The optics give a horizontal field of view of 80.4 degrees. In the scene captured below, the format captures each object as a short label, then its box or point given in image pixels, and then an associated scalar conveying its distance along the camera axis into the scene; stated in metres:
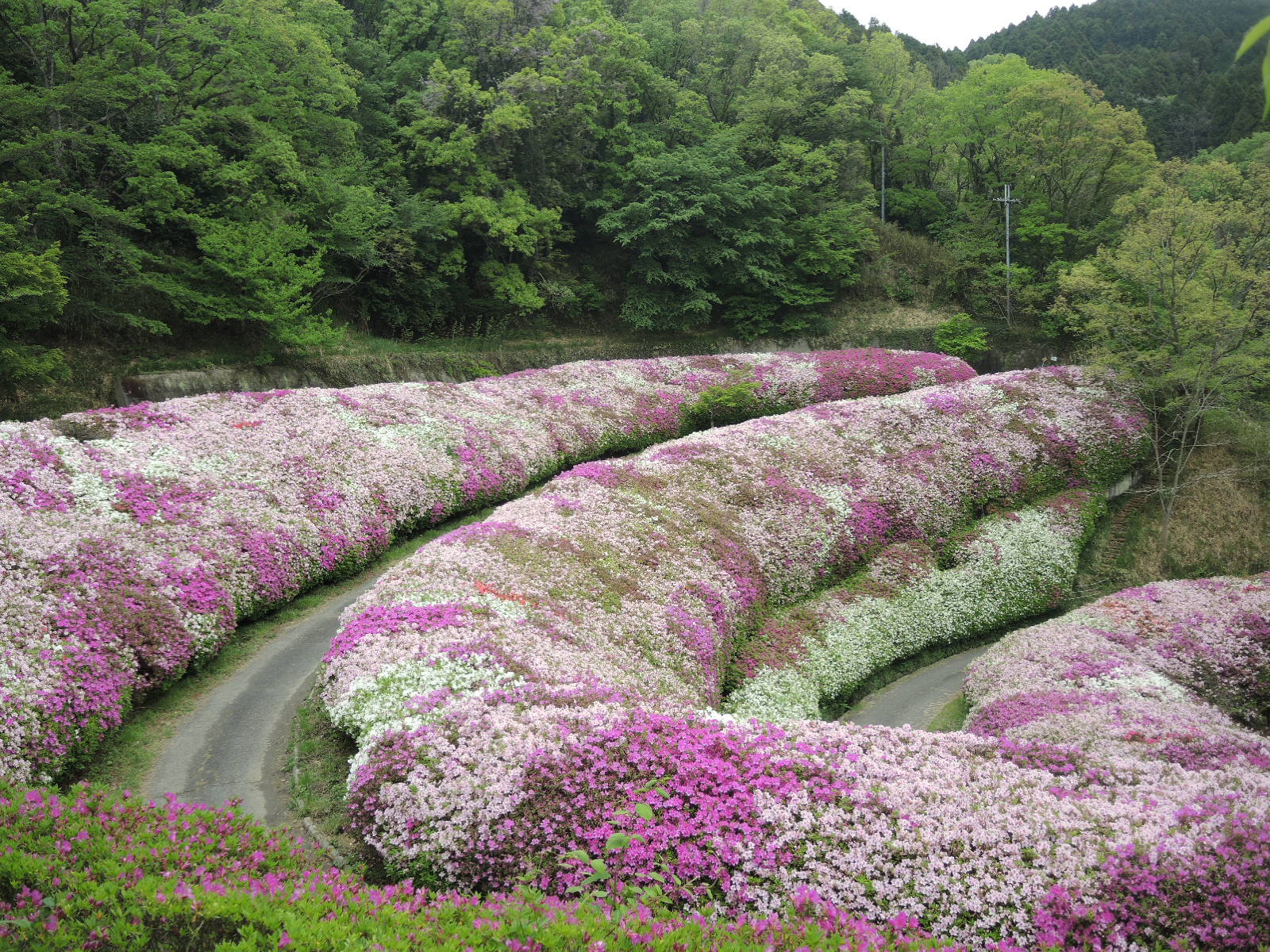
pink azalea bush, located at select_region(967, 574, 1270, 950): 8.48
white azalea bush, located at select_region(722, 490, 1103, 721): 18.97
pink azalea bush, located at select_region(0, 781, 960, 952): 5.80
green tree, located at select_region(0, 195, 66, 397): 23.38
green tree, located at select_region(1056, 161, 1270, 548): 29.39
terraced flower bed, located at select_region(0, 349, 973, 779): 12.35
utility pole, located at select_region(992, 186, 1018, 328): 55.13
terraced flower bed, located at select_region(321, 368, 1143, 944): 9.07
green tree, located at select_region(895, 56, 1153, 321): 53.62
